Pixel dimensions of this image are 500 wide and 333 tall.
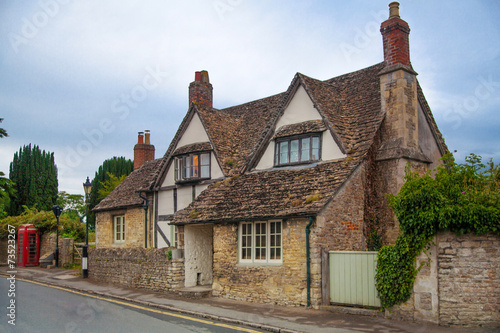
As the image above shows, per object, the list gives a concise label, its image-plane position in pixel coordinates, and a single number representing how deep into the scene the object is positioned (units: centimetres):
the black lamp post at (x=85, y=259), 2128
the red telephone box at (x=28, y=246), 2825
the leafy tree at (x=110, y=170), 4880
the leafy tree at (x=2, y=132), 2047
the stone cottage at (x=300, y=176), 1357
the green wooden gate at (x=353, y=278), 1168
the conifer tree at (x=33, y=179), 4453
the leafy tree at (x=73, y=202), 5838
